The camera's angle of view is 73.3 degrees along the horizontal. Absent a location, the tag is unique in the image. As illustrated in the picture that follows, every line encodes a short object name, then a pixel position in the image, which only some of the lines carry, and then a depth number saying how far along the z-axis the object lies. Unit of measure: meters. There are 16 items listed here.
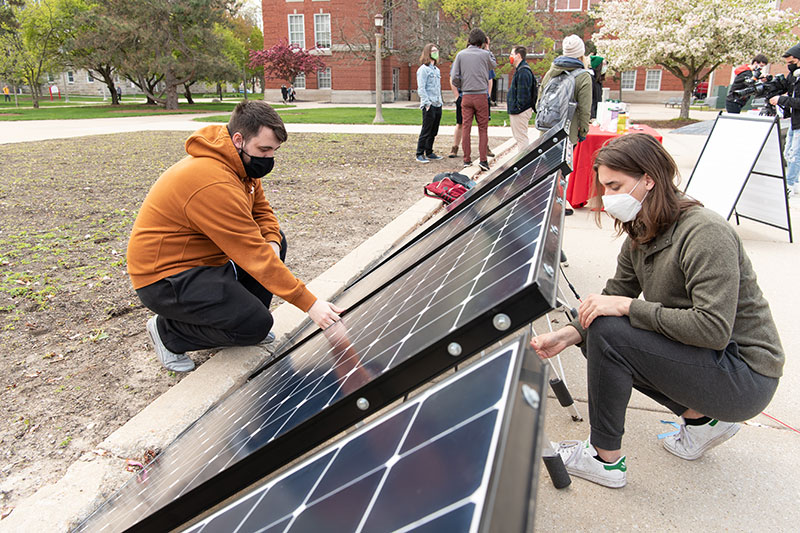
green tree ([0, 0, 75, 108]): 37.50
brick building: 42.91
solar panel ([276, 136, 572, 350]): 2.98
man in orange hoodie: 3.04
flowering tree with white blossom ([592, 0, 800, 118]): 20.66
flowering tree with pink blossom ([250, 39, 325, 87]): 42.59
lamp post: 19.02
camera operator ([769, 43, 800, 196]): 7.98
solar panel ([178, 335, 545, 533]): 0.73
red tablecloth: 7.30
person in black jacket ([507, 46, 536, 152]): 9.24
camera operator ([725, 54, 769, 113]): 12.48
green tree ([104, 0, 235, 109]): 33.75
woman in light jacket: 10.84
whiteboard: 5.73
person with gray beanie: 6.86
